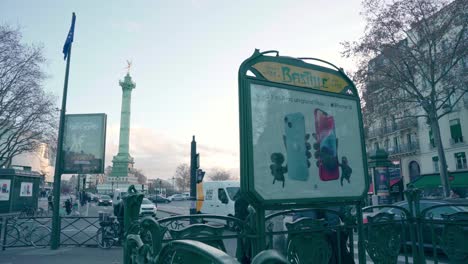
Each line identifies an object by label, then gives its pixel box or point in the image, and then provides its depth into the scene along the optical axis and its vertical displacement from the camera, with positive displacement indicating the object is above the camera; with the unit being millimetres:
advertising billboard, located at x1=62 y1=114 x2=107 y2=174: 11805 +2001
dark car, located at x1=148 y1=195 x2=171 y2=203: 56562 -819
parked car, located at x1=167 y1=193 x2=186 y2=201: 67350 -621
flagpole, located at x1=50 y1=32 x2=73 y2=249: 9977 +545
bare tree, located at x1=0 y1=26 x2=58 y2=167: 23641 +7820
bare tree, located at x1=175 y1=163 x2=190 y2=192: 114512 +6340
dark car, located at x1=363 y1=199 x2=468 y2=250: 7944 -480
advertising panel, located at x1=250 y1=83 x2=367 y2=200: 3039 +481
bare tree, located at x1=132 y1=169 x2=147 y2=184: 120375 +6728
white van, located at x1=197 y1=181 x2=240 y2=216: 17672 -156
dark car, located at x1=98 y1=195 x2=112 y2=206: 47000 -673
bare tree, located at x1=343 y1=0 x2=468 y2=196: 21406 +9423
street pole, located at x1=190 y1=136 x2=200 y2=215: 14461 +917
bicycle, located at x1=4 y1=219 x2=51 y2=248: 10727 -1223
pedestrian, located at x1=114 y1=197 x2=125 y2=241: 10724 -609
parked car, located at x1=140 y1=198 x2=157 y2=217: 24569 -949
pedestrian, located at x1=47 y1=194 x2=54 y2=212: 26769 -508
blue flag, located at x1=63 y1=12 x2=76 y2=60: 12005 +5687
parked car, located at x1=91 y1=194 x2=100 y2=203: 62859 -308
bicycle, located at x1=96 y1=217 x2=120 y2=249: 10594 -1213
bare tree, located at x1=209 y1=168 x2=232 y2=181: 126275 +7352
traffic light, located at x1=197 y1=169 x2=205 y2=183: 15045 +885
